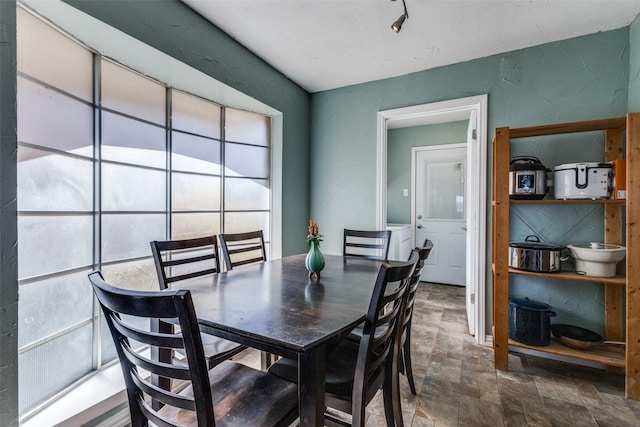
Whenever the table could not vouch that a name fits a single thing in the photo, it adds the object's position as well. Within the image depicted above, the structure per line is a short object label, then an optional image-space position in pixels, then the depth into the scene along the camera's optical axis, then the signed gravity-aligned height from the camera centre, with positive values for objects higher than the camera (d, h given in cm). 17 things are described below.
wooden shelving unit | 197 -20
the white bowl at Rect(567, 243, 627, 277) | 189 -31
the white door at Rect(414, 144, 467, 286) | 421 +7
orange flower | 164 -12
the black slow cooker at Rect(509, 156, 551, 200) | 209 +24
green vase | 164 -28
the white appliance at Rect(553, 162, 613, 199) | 192 +23
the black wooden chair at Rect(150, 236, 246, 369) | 143 -36
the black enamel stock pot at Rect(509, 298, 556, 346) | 204 -81
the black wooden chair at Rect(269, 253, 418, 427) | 102 -68
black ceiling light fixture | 165 +112
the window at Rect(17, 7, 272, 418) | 136 +16
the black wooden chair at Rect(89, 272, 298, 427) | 71 -54
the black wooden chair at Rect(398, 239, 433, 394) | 133 -50
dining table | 90 -39
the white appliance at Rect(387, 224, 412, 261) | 380 -41
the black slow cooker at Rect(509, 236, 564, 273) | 204 -32
